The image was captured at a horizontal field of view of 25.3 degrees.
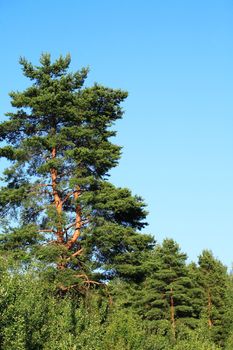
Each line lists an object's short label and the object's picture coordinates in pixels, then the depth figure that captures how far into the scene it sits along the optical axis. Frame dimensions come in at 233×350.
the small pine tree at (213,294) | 57.50
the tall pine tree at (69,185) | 29.58
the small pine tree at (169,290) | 50.34
